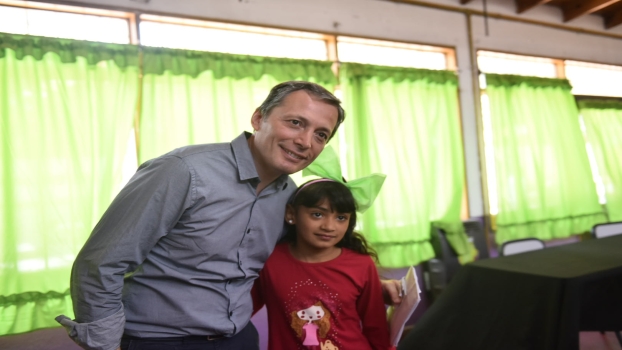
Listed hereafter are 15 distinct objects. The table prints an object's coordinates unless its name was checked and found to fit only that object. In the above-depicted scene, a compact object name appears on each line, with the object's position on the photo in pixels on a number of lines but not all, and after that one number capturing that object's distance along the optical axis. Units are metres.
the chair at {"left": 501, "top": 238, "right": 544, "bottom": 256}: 2.99
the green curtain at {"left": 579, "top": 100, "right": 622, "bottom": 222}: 4.52
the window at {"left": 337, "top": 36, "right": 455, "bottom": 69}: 3.45
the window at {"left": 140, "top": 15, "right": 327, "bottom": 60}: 2.80
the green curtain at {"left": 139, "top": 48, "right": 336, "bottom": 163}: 2.64
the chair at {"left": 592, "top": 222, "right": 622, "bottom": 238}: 3.57
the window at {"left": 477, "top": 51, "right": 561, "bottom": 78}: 4.09
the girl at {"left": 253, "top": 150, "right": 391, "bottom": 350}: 1.39
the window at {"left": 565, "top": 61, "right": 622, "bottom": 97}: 4.64
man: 0.99
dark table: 0.83
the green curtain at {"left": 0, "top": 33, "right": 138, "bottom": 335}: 2.31
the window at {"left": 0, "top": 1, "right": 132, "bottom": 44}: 2.43
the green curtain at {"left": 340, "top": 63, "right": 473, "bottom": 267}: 3.30
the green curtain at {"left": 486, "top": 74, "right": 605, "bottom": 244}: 3.96
